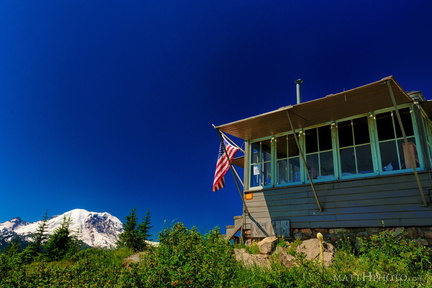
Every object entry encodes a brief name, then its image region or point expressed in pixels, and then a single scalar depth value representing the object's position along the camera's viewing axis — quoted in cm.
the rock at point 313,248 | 630
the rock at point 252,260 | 594
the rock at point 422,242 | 628
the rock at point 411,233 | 648
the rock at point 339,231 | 742
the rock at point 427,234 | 634
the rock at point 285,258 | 611
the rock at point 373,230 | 699
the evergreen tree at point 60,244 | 948
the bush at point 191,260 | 340
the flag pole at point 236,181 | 911
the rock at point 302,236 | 797
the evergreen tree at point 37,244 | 958
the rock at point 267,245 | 751
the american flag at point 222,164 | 954
